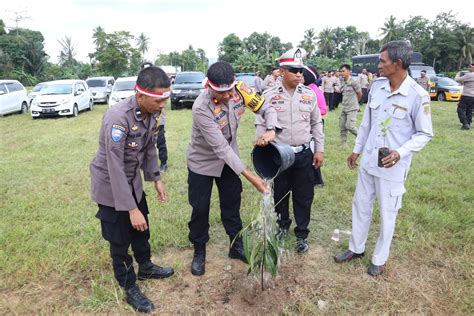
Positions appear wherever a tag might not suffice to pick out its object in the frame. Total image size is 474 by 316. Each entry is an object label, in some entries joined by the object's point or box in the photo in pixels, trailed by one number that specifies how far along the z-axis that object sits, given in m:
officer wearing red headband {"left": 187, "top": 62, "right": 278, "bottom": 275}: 2.48
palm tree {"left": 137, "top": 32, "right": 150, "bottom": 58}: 69.88
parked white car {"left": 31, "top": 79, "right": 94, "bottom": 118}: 12.14
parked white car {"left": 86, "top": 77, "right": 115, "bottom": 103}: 17.41
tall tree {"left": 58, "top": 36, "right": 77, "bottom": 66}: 46.62
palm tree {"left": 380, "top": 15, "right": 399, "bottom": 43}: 49.62
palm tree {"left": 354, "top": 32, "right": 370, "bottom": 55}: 58.96
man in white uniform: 2.55
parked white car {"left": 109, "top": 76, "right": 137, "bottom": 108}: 12.70
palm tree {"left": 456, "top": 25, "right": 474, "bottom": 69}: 37.91
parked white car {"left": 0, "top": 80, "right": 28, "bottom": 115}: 12.89
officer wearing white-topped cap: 3.00
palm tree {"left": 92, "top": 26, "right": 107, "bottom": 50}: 40.19
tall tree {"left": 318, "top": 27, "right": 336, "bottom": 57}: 58.84
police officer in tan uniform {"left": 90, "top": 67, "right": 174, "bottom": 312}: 2.15
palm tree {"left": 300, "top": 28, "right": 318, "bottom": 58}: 58.91
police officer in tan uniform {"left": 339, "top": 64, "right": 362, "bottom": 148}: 6.71
